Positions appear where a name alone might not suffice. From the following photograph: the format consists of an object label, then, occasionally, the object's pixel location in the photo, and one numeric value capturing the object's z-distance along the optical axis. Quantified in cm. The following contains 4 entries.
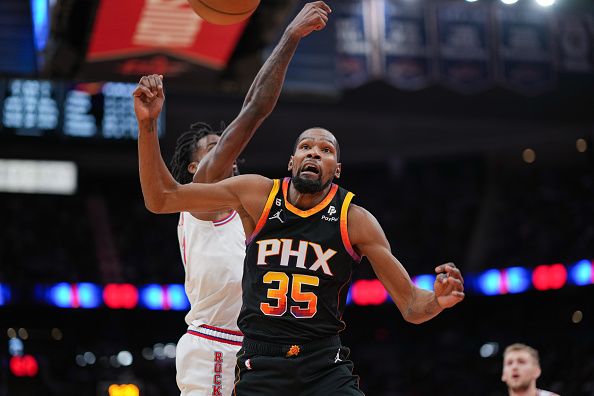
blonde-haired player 1245
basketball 898
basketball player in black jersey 696
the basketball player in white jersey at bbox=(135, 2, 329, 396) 819
